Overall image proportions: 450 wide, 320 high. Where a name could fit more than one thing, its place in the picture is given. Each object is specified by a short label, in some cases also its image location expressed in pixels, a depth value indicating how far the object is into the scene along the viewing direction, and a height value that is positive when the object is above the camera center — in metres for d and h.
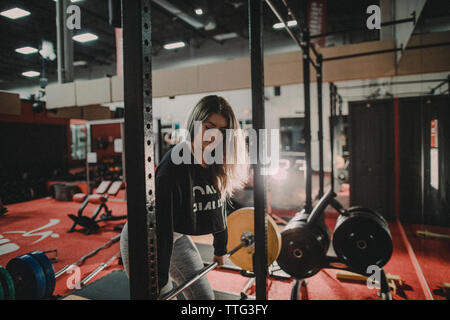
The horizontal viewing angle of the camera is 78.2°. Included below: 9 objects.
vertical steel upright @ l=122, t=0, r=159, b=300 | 0.74 +0.03
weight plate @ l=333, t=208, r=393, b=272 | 2.48 -0.83
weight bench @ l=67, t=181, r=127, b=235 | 4.72 -0.89
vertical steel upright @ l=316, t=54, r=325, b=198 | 3.37 +0.34
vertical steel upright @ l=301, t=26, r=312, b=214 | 2.83 +0.40
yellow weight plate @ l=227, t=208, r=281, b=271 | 1.90 -0.60
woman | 1.22 -0.20
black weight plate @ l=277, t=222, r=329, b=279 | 2.46 -0.90
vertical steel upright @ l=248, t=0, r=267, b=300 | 1.38 +0.07
